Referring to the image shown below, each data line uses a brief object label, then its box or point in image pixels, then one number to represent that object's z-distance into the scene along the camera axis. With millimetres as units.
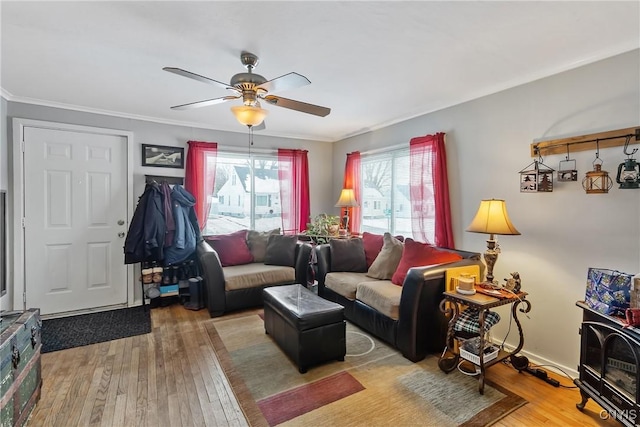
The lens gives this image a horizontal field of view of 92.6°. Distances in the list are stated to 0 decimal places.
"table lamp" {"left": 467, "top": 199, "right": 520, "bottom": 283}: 2342
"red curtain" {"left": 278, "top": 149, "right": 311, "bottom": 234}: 4766
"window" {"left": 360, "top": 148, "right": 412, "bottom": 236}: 3888
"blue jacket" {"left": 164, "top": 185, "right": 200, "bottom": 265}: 3578
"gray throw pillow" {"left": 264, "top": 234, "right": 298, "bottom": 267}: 3980
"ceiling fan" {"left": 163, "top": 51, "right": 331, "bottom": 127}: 1916
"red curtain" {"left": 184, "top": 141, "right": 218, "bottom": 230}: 4039
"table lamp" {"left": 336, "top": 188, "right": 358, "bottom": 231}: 4355
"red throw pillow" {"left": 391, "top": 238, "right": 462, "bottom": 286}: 2795
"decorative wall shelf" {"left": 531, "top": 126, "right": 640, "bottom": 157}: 2027
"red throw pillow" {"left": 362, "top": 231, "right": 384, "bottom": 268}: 3566
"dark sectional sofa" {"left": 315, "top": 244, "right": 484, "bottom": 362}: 2432
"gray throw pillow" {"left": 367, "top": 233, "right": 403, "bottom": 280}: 3176
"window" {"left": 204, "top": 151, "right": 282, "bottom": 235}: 4387
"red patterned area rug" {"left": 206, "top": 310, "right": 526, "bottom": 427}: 1832
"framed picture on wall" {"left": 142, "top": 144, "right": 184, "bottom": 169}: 3834
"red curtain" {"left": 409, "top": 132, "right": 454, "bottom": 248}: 3223
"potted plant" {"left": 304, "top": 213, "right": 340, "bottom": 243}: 4422
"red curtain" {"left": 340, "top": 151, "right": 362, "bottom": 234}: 4582
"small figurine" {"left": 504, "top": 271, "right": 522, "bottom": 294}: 2284
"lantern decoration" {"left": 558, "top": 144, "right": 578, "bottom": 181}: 2285
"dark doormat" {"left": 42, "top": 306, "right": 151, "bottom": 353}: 2814
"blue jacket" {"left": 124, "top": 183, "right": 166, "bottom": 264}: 3381
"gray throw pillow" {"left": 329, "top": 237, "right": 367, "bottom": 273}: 3551
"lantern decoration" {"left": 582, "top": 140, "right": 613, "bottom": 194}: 2109
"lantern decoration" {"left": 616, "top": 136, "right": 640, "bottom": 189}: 1943
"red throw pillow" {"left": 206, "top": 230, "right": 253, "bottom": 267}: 3865
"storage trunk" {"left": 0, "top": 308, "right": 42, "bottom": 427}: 1534
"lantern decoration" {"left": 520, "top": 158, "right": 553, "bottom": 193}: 2414
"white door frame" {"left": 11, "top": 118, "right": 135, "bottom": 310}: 3168
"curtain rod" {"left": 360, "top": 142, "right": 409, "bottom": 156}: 3786
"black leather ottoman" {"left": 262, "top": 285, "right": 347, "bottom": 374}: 2297
